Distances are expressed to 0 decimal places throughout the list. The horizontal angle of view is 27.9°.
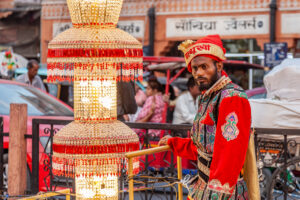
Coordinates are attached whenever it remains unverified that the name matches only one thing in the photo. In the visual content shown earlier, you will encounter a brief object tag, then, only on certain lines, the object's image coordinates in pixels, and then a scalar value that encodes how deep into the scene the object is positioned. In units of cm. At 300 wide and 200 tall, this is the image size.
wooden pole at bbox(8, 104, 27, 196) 632
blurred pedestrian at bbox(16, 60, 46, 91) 1069
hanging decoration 415
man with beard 335
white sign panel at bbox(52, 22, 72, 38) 2216
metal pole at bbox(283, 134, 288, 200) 550
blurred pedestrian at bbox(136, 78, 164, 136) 991
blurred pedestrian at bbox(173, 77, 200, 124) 981
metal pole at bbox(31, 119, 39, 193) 634
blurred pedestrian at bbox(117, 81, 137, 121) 816
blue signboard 1435
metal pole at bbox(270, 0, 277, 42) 1889
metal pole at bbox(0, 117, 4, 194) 657
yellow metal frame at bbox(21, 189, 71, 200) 432
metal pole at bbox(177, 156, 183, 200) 433
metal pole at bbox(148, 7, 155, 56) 2078
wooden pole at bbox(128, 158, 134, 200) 404
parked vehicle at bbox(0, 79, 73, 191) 711
